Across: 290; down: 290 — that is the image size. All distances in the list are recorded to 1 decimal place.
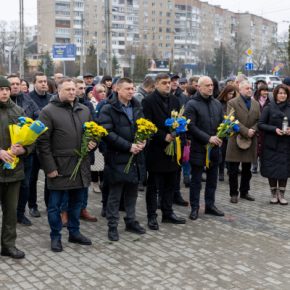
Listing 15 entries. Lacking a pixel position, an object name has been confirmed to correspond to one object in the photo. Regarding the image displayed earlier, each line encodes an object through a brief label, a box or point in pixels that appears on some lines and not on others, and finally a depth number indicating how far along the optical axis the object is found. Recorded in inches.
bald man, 279.9
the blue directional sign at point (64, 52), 1423.6
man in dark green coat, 209.2
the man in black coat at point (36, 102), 286.8
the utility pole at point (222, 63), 2857.8
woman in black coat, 316.5
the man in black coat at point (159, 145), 262.7
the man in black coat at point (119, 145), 240.8
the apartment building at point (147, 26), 3607.3
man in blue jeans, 222.8
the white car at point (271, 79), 1590.8
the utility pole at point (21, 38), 1068.5
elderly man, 326.6
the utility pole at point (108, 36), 806.7
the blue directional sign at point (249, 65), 1175.0
